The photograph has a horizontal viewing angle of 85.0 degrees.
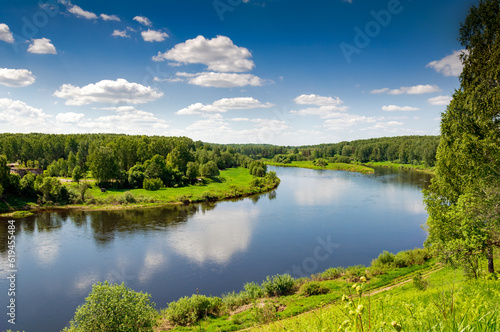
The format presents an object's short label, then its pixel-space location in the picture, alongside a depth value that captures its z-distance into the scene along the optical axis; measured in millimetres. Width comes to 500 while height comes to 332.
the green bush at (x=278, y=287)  21000
